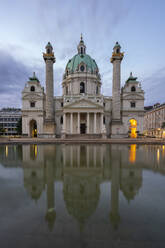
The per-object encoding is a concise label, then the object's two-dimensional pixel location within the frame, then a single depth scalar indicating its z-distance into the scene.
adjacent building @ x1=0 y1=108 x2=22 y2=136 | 79.44
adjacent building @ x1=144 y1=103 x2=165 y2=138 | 54.39
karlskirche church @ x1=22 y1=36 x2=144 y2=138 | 38.69
